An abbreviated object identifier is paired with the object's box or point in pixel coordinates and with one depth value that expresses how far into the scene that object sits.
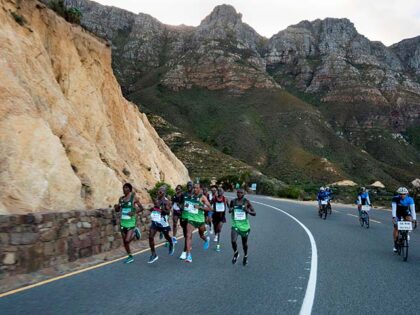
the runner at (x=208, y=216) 16.06
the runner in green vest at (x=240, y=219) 10.00
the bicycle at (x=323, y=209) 24.08
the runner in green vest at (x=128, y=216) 10.09
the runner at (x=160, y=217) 10.41
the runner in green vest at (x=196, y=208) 10.78
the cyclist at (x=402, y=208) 11.55
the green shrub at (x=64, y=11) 25.62
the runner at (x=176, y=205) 14.02
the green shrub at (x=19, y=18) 20.38
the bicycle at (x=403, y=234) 11.03
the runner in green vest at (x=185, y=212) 10.85
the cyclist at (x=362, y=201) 19.69
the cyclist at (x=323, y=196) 24.33
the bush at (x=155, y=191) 23.47
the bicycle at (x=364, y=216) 19.42
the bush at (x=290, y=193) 49.12
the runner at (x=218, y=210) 13.95
